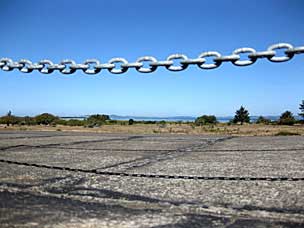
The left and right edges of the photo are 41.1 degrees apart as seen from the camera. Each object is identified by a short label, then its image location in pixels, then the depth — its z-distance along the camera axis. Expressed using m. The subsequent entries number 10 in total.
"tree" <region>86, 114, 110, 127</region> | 46.06
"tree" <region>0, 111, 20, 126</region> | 37.08
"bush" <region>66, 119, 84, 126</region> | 42.33
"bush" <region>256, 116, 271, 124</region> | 58.38
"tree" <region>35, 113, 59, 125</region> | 41.88
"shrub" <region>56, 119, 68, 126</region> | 43.63
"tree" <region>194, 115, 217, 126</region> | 56.28
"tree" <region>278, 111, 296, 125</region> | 53.86
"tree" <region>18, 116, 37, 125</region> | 38.34
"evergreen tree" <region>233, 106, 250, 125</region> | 71.00
